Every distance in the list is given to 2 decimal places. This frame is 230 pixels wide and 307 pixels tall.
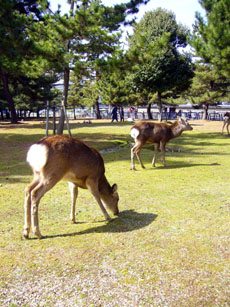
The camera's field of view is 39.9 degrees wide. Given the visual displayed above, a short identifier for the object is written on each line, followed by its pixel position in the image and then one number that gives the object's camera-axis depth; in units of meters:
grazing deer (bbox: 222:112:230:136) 20.84
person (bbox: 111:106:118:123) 33.31
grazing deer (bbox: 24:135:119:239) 4.44
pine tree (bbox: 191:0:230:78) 16.94
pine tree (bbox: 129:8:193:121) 29.95
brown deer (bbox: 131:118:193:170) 9.88
